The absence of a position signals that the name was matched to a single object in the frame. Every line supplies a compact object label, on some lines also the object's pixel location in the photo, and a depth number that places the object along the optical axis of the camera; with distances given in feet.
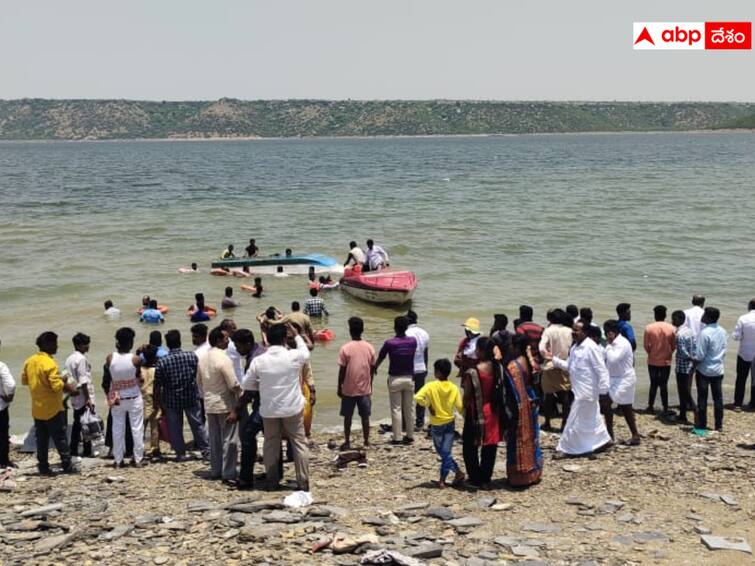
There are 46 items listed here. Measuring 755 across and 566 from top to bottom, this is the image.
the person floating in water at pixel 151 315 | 71.20
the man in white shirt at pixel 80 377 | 32.83
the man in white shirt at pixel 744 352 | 40.57
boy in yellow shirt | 29.50
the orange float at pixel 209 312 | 70.95
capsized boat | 95.76
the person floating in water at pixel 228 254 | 99.58
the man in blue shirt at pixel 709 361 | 37.14
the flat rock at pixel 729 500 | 28.19
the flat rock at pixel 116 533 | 25.14
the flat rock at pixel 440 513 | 26.73
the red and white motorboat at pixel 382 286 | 77.51
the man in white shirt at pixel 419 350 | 37.42
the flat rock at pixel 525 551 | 23.81
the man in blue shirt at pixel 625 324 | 38.81
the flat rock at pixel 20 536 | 25.17
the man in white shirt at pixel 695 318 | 41.14
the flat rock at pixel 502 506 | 27.86
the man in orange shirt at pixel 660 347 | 39.86
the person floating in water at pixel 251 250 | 99.71
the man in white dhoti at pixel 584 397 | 32.40
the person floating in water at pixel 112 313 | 74.54
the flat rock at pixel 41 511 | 27.30
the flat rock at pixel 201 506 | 27.35
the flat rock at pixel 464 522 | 25.98
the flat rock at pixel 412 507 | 27.50
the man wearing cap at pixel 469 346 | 33.88
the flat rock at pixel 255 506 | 26.89
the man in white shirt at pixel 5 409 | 32.04
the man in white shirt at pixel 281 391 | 27.71
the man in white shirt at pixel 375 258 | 83.71
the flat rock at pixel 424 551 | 23.26
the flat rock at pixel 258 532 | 24.36
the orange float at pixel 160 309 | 72.92
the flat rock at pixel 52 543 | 24.30
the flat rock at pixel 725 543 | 24.36
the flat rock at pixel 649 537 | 25.11
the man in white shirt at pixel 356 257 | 84.01
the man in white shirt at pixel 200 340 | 31.63
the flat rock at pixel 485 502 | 28.14
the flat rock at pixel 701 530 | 25.68
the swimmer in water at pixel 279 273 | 94.17
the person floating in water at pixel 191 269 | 100.07
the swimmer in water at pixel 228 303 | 75.17
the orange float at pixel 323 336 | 62.75
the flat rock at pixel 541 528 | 25.90
